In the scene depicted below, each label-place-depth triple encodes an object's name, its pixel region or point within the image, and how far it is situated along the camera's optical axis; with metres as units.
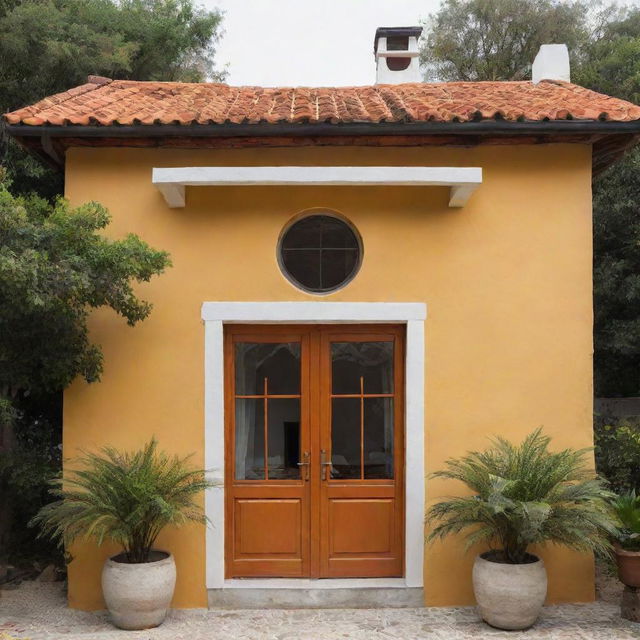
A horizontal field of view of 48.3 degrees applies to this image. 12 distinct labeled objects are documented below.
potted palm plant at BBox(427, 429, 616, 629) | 5.64
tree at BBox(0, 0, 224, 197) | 8.99
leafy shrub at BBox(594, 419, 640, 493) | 7.36
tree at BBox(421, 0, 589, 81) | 18.84
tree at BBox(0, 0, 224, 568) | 5.37
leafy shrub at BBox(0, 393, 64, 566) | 6.57
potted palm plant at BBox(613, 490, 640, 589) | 5.86
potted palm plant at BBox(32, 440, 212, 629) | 5.65
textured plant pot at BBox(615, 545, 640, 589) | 5.84
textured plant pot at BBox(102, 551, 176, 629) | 5.73
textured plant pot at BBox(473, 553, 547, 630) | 5.71
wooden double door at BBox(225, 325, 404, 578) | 6.50
